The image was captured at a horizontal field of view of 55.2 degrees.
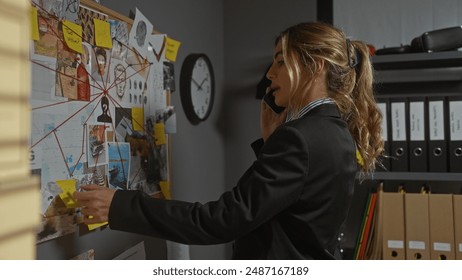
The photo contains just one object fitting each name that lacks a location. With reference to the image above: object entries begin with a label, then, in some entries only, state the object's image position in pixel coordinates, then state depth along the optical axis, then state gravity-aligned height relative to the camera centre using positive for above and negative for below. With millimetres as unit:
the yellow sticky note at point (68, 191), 944 -88
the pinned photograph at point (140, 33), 1232 +336
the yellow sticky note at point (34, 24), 853 +248
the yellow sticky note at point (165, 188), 1413 -122
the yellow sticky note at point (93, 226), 1055 -182
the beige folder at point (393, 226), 1587 -278
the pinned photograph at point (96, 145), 1035 +14
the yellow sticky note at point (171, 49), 1453 +341
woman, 774 -72
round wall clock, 1640 +251
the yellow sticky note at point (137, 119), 1233 +91
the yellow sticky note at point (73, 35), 962 +257
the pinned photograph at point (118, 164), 1111 -35
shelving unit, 1683 +271
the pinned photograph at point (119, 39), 1135 +295
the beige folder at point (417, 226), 1557 -273
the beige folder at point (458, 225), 1523 -263
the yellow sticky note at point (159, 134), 1359 +52
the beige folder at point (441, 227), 1530 -271
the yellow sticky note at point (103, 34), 1068 +289
